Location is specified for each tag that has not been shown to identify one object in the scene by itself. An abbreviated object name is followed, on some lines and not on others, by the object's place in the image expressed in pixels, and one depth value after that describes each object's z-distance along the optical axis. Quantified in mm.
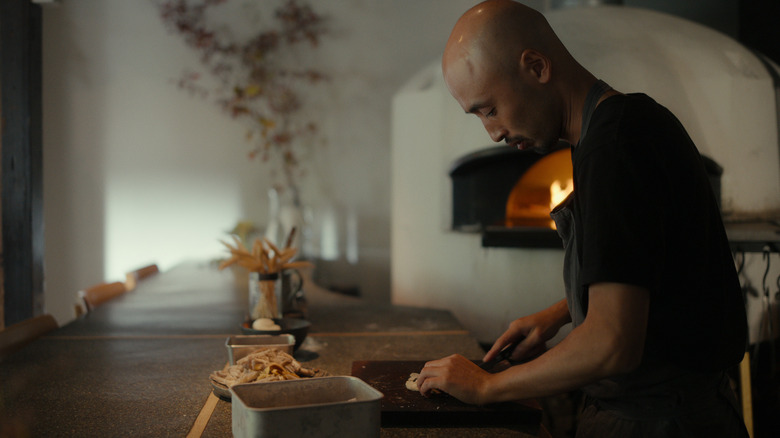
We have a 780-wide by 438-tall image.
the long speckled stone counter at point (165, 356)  1029
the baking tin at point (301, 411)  763
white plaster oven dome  2297
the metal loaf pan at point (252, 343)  1246
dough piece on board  1097
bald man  776
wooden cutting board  984
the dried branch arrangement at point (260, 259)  1702
